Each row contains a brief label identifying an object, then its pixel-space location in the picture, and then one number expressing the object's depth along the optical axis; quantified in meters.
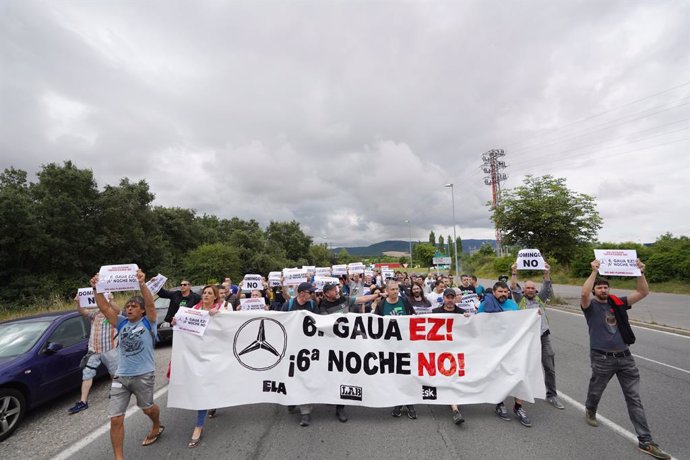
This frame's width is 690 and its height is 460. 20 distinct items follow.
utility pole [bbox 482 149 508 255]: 59.66
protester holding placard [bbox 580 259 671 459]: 3.76
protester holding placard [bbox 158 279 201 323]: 6.46
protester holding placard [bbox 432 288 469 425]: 4.86
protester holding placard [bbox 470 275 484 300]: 8.26
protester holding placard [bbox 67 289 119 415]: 4.86
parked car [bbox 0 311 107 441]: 4.11
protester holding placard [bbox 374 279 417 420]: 4.89
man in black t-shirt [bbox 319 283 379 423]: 5.32
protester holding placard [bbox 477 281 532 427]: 4.85
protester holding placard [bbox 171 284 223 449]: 4.46
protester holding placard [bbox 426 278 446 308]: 7.19
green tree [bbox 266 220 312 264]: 66.00
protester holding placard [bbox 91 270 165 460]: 3.53
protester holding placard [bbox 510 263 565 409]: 4.65
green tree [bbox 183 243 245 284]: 33.53
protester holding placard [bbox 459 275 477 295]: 8.02
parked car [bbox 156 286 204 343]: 8.21
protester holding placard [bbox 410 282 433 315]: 6.14
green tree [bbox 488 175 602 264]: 16.17
